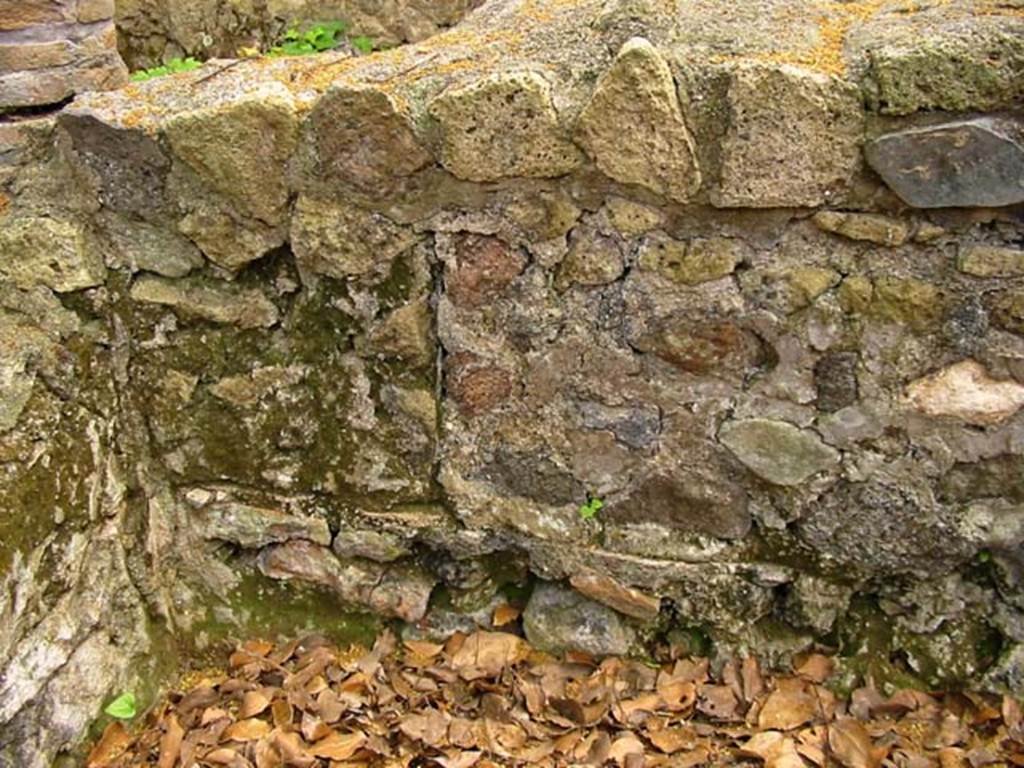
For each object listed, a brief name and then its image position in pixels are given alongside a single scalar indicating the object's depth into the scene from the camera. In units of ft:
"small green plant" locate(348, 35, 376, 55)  10.28
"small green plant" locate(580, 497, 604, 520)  7.27
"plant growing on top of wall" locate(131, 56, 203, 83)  8.01
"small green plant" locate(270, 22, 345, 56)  10.38
